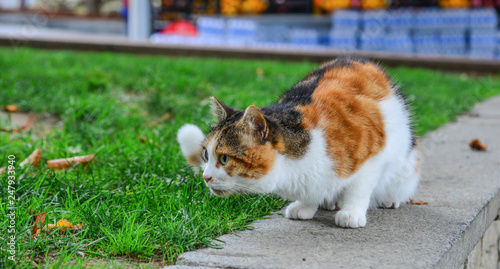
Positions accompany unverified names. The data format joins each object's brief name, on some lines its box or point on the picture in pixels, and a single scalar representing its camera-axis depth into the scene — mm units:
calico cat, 2211
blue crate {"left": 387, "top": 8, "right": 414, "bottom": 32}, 10281
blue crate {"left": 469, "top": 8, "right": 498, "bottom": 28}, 9797
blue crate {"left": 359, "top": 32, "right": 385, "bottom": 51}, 10625
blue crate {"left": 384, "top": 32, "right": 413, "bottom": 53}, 10414
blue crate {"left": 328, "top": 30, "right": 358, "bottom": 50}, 10648
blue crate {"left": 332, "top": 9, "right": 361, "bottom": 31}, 10531
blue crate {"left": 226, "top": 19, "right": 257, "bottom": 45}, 11562
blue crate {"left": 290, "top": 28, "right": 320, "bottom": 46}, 11195
